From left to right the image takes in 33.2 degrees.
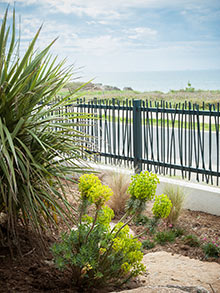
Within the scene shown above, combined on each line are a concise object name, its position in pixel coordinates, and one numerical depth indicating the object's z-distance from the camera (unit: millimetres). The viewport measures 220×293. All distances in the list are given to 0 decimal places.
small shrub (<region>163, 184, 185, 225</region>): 5066
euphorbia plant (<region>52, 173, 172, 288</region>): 2826
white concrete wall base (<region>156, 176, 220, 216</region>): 5482
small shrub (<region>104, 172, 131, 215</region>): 5559
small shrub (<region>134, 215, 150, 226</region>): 5121
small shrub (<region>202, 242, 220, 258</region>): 4332
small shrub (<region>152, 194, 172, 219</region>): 3059
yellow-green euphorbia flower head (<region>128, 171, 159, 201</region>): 2947
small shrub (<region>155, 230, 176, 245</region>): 4664
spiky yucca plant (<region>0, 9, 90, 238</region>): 3084
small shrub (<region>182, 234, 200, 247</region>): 4566
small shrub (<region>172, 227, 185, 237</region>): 4836
